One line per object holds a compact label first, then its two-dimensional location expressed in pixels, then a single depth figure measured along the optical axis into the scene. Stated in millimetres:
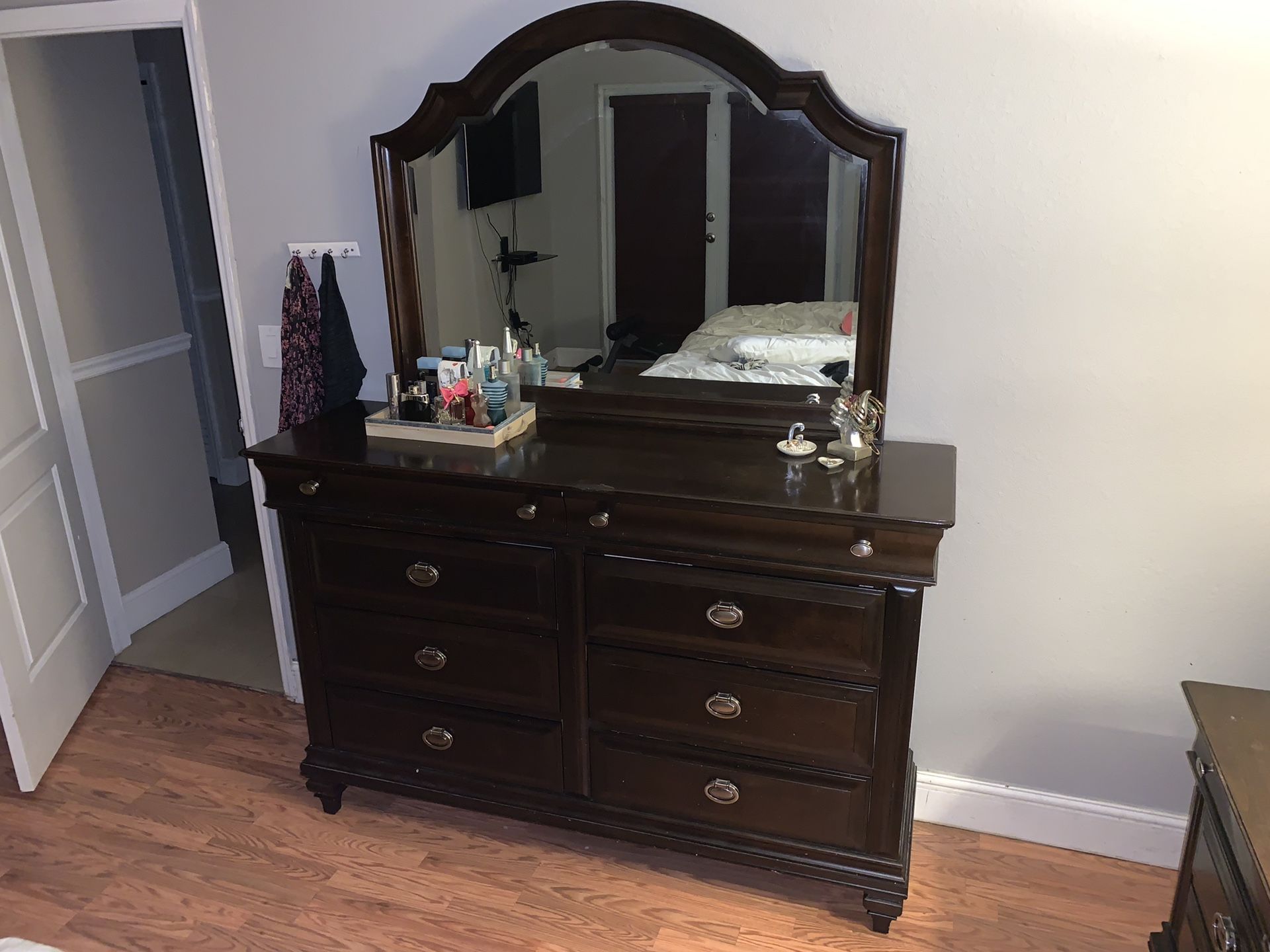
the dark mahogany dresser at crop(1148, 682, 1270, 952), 1413
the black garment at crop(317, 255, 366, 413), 2535
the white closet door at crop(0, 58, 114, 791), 2605
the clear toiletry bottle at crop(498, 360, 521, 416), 2340
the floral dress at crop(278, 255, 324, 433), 2547
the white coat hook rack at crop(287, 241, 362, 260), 2562
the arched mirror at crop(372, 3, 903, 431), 2090
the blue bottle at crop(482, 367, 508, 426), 2279
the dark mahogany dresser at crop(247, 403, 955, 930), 1922
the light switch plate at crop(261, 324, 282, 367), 2713
